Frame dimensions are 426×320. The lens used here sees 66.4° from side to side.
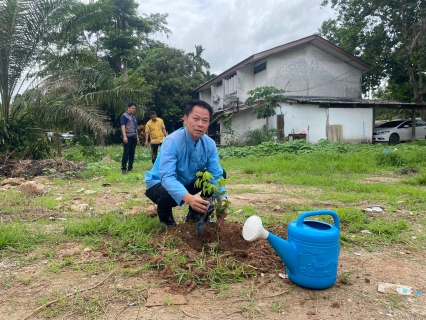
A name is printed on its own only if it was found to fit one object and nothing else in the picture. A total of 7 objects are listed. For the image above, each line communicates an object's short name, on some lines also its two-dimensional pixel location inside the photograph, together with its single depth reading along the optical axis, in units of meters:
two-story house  15.64
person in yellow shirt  8.03
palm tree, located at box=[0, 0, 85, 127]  7.64
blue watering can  1.85
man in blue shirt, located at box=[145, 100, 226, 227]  2.46
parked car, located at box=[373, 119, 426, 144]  16.97
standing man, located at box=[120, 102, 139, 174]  7.12
